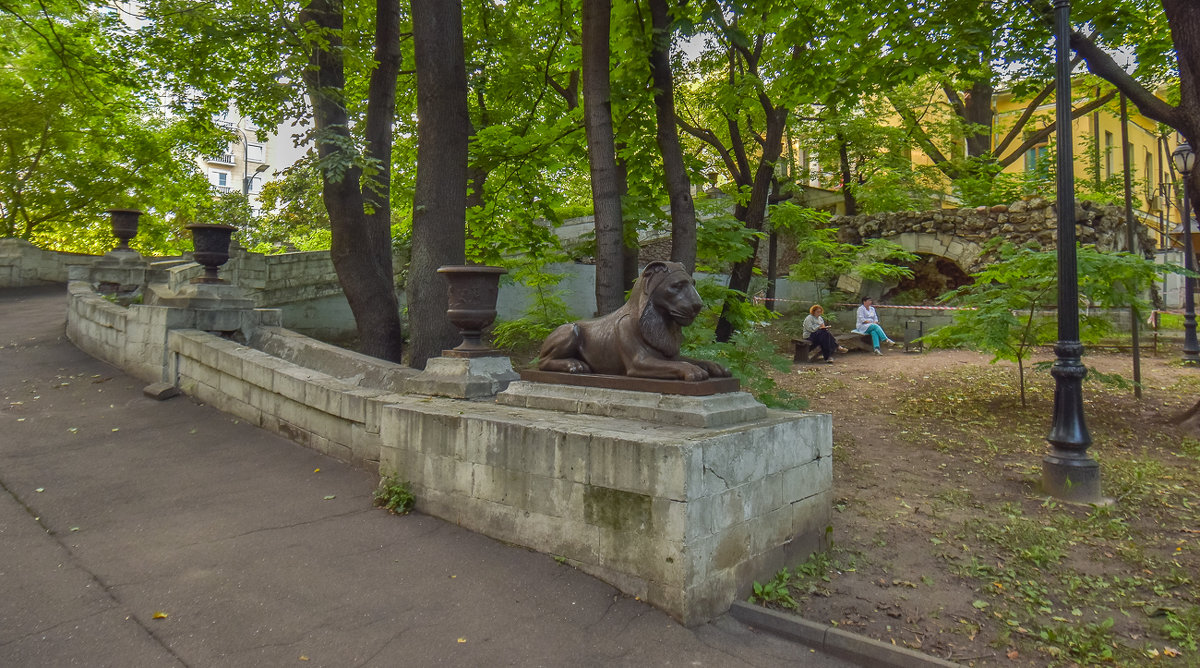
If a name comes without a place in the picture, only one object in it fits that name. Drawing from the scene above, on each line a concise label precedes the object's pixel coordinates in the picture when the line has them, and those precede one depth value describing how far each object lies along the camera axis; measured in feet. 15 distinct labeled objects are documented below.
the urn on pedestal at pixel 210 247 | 28.30
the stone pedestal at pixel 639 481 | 12.28
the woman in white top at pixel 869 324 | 50.52
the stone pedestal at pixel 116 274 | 46.42
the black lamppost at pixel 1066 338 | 19.99
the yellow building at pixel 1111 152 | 71.36
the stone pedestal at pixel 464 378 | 18.67
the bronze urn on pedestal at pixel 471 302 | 19.51
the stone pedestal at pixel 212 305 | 27.63
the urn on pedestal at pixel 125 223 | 49.93
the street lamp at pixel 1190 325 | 41.21
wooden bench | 47.47
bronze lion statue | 15.20
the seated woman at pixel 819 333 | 46.98
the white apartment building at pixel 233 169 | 194.27
